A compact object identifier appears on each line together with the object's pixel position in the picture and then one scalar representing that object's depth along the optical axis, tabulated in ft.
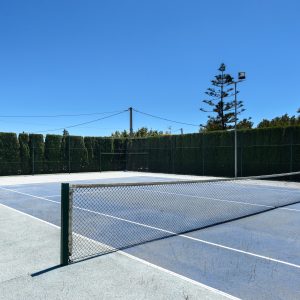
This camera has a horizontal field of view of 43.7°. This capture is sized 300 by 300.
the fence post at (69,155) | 96.85
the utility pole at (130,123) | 134.05
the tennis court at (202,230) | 16.28
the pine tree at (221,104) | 148.05
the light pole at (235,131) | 69.21
